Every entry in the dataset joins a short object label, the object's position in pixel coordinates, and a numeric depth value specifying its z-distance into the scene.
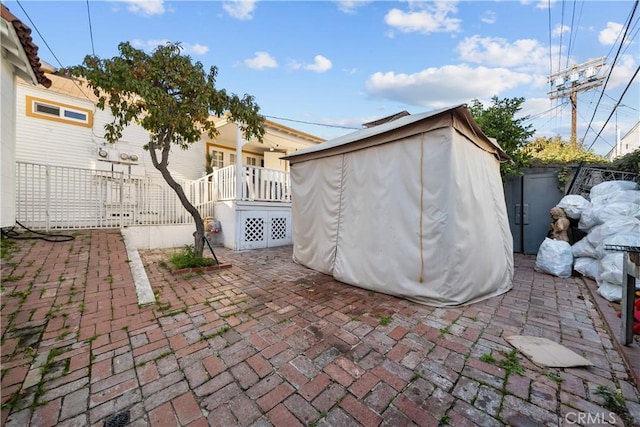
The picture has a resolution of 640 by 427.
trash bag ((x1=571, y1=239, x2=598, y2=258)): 3.82
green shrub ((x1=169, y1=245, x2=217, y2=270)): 3.98
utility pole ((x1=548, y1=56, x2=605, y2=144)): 11.77
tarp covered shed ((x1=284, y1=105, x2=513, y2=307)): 2.71
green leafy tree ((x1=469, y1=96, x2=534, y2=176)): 5.53
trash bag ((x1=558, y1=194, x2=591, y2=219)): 4.37
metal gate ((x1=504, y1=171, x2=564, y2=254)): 5.62
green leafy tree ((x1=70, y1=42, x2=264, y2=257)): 3.38
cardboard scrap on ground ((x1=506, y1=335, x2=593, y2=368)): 1.76
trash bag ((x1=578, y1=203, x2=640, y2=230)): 3.70
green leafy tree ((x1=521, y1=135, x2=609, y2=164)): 10.81
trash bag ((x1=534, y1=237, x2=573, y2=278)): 4.01
